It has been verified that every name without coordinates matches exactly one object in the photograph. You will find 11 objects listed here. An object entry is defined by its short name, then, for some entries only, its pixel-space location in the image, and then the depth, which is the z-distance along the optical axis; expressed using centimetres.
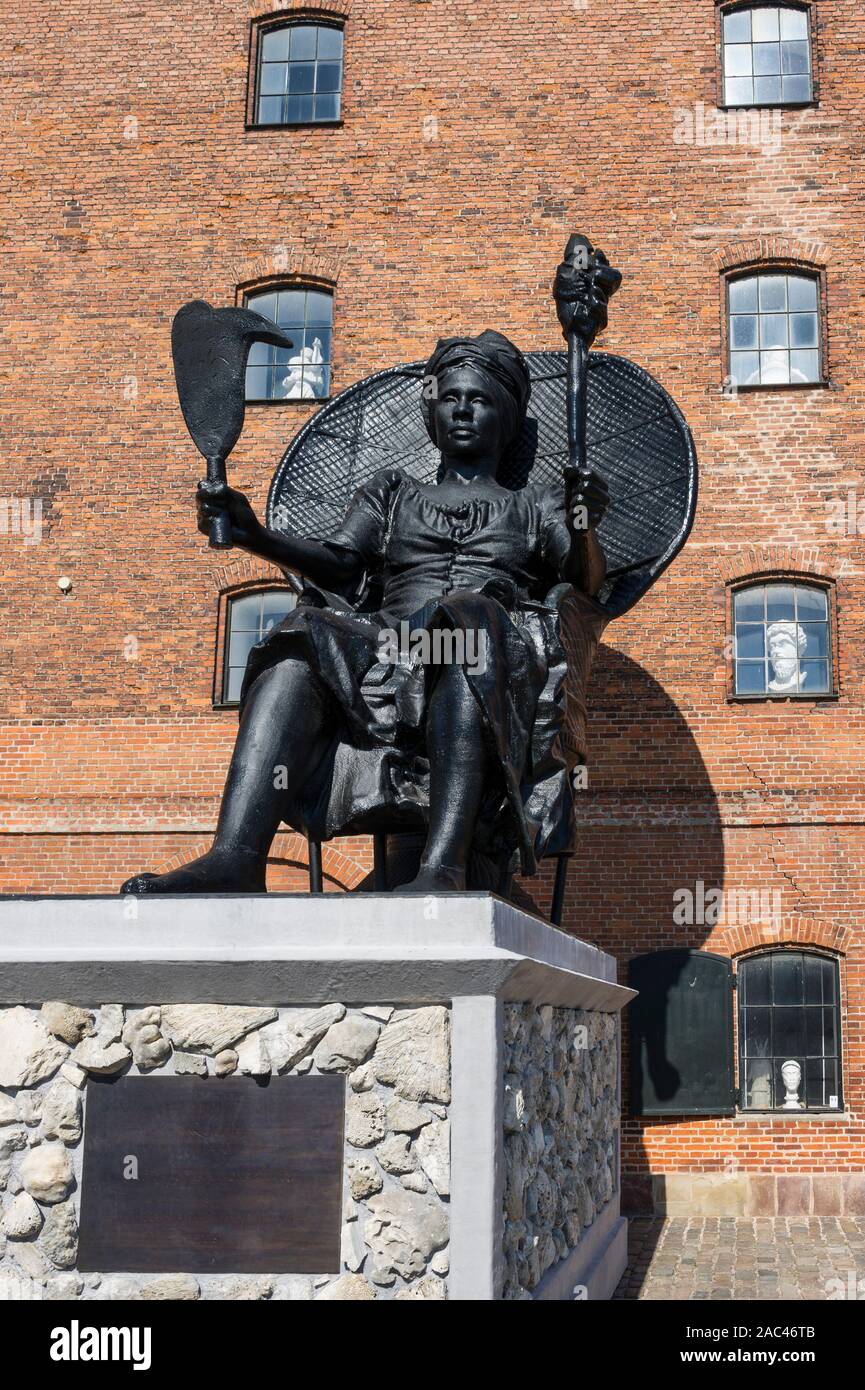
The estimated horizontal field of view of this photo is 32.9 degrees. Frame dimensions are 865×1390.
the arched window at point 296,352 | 1210
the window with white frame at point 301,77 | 1262
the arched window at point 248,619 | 1166
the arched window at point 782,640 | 1109
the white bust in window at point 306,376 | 1207
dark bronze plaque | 384
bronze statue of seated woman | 490
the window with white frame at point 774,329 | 1160
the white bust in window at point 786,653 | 1107
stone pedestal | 383
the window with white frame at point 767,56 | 1209
